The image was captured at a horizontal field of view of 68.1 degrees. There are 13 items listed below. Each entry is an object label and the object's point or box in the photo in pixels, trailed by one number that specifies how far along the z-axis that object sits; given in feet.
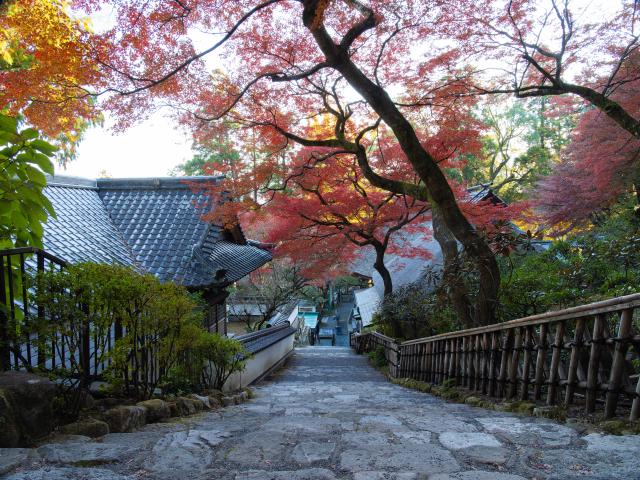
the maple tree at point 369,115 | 22.48
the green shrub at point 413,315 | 36.10
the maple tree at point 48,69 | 23.52
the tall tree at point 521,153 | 79.92
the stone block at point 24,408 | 8.91
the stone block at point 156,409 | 13.07
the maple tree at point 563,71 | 24.21
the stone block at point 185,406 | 14.92
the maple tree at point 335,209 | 45.00
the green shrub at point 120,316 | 11.37
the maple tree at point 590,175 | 43.52
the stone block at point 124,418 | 11.38
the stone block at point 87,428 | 10.44
